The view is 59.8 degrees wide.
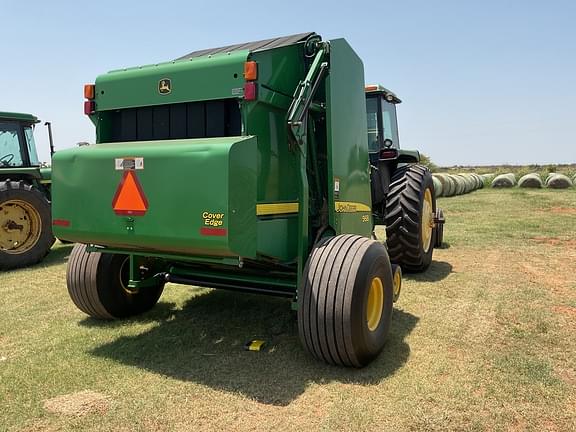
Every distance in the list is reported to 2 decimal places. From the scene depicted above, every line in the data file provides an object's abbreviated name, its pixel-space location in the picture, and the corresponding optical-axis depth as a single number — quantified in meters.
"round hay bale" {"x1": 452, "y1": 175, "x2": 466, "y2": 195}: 23.87
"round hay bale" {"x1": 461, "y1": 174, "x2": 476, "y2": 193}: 25.71
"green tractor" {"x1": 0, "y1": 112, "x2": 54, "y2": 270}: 8.13
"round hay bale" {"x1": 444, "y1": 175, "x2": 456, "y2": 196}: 22.69
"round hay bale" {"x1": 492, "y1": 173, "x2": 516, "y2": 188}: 29.21
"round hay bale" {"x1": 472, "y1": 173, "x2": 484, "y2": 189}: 29.09
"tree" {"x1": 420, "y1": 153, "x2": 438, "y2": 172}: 35.56
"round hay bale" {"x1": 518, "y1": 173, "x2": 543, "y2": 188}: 27.86
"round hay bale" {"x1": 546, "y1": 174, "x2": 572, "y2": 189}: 27.29
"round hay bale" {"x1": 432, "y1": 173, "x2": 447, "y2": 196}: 22.27
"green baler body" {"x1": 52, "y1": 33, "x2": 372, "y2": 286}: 3.26
